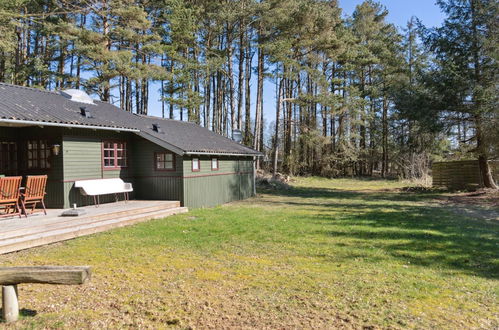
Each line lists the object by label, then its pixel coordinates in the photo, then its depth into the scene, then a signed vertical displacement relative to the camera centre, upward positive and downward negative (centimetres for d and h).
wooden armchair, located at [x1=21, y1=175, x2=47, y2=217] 817 -50
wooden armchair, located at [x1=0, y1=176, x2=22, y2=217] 764 -50
